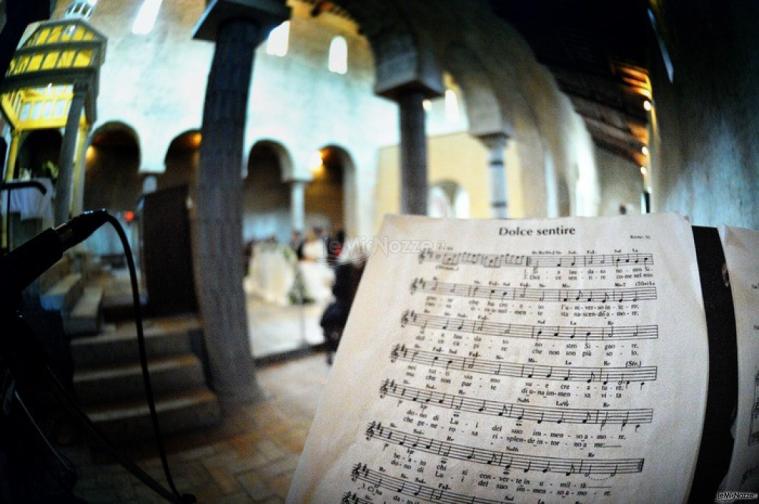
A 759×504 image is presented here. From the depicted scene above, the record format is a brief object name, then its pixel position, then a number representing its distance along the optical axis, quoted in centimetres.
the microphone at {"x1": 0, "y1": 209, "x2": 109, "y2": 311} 37
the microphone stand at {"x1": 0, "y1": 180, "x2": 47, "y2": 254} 48
